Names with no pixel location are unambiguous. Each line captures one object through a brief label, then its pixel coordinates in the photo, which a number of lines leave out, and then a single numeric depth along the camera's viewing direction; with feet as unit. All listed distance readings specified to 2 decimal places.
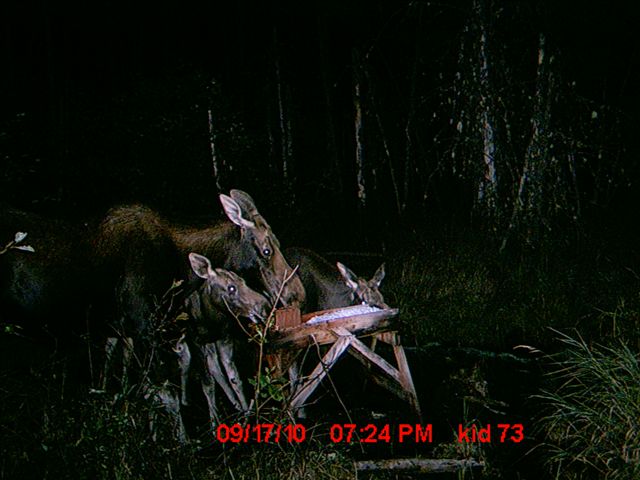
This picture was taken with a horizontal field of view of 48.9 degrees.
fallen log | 17.30
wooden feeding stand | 18.44
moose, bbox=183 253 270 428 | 21.48
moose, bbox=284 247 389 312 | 25.68
